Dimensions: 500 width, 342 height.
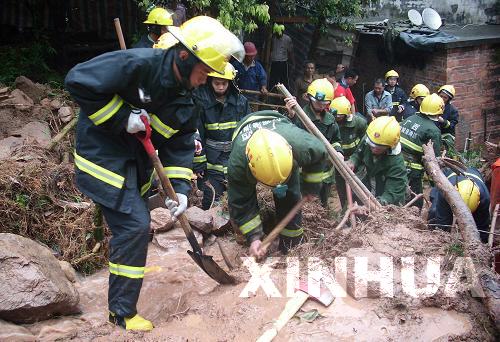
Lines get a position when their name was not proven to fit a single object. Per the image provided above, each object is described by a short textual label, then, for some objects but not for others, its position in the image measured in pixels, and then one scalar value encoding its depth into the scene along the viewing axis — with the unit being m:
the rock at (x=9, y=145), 5.20
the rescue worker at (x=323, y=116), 5.75
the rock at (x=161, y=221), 4.70
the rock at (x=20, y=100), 6.48
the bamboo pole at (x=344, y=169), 4.79
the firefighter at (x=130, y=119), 3.01
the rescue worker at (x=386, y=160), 5.23
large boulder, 3.12
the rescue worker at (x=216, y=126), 5.46
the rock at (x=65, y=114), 6.60
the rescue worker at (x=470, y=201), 4.59
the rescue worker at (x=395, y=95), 8.88
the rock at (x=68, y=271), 3.99
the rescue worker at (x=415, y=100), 8.27
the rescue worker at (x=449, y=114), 8.08
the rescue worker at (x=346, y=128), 6.29
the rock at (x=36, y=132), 5.79
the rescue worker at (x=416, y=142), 6.20
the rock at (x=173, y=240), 4.62
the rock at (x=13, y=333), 2.91
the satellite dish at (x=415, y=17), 10.50
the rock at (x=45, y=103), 6.68
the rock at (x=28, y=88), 6.89
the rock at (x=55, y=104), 6.71
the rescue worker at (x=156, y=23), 6.36
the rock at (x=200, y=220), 4.62
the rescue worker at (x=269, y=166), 3.62
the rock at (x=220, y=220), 4.77
